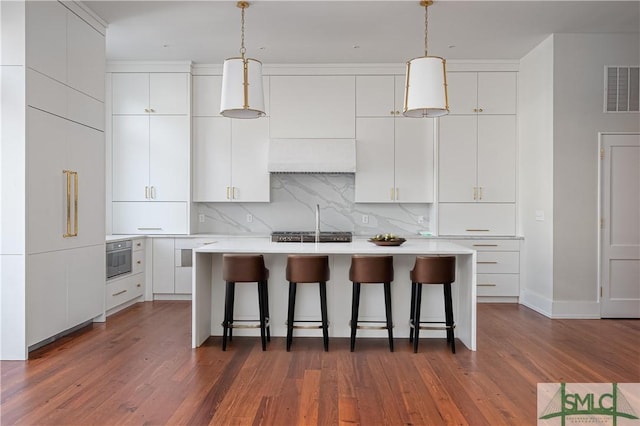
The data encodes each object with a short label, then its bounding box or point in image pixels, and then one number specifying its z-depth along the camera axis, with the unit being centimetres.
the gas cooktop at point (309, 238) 608
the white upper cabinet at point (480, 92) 632
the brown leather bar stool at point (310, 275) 399
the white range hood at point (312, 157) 631
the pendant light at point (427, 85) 374
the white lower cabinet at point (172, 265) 623
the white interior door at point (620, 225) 530
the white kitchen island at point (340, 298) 436
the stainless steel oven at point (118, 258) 532
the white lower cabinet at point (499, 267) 614
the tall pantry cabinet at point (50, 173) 368
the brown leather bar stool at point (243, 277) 403
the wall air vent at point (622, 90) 530
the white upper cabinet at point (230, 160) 647
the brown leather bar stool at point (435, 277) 397
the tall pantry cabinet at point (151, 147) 636
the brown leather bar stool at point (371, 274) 399
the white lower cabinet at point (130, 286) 532
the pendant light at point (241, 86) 389
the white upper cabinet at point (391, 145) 644
